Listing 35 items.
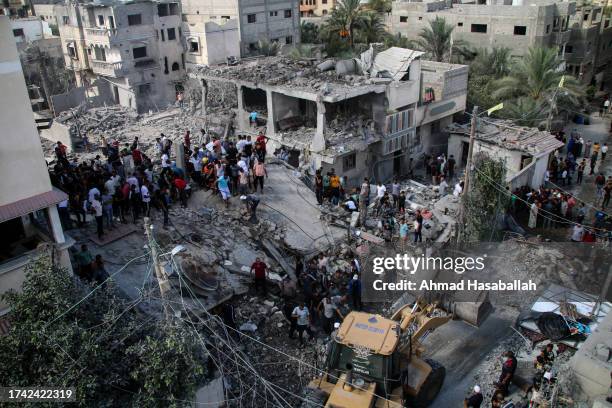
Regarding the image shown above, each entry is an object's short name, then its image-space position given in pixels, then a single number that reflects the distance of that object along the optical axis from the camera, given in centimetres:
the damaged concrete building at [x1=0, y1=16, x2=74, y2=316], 936
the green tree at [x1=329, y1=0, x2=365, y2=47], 4112
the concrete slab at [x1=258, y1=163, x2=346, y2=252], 1709
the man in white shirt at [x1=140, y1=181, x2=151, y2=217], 1507
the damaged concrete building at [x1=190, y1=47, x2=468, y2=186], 2306
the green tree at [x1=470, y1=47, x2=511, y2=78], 3475
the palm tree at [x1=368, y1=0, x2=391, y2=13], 5434
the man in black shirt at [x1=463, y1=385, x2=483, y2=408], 1020
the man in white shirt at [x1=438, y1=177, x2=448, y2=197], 2266
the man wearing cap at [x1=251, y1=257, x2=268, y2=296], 1382
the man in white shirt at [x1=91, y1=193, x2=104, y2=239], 1390
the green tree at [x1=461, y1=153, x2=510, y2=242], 1783
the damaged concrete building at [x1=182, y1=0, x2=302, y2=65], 3803
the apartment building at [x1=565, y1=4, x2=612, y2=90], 3919
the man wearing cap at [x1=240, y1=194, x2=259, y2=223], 1694
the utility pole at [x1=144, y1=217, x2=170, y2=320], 784
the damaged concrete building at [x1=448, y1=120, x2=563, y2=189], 2195
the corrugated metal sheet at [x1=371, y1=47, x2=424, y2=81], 2459
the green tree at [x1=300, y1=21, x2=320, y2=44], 4982
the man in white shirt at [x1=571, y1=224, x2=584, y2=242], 1728
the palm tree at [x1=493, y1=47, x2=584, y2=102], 2888
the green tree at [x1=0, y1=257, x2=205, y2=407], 798
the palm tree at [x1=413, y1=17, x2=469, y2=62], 3653
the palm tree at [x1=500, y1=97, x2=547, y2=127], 2780
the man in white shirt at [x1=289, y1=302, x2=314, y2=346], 1252
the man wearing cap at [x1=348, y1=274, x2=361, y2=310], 1431
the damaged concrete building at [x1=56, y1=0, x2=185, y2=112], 3988
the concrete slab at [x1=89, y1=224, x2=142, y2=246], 1434
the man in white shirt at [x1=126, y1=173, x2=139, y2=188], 1524
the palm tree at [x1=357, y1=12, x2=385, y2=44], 4141
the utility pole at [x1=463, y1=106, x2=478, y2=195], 1440
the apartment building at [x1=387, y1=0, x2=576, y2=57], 3650
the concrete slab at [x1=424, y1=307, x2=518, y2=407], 1161
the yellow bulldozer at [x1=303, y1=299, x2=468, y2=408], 931
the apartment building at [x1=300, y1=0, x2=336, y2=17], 6878
